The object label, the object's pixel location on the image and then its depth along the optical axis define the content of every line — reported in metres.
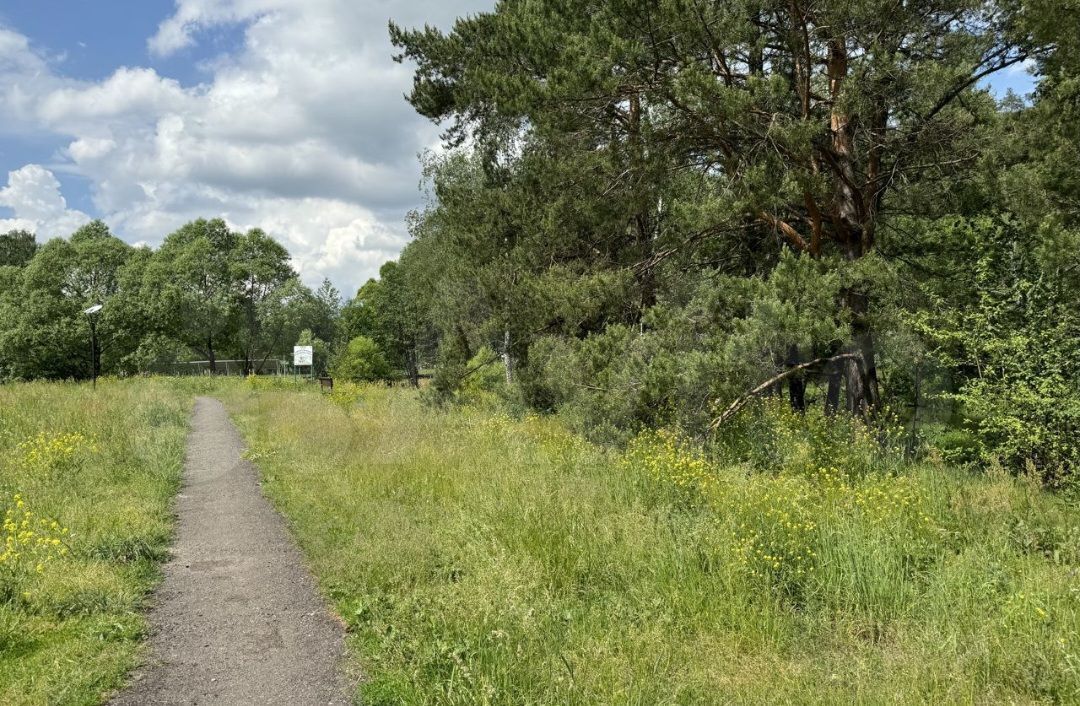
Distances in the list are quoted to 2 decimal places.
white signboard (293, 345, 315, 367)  33.75
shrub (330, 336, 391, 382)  40.94
